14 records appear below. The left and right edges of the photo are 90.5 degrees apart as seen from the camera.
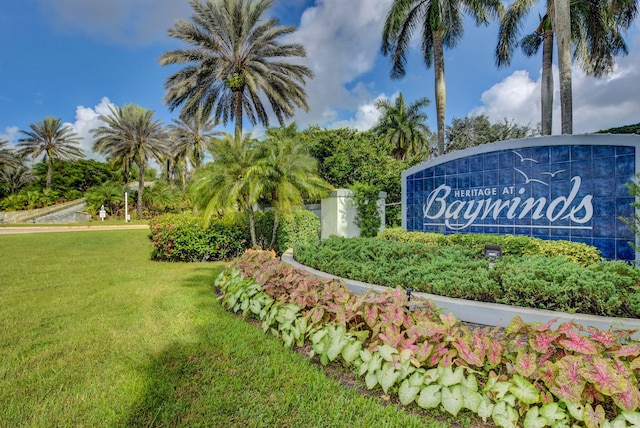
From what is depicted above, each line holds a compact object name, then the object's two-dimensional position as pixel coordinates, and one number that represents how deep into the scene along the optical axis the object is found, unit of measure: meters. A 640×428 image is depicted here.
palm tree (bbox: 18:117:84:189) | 33.03
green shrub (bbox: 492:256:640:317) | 3.06
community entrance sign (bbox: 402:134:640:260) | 5.66
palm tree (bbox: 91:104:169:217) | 28.31
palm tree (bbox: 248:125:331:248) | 8.16
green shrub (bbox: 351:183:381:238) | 10.55
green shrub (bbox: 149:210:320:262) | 8.59
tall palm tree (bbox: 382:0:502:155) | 13.06
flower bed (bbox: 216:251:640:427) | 1.82
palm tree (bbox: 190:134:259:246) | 8.09
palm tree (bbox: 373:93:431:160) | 30.98
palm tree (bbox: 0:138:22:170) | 33.84
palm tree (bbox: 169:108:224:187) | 30.09
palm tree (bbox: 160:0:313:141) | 13.37
